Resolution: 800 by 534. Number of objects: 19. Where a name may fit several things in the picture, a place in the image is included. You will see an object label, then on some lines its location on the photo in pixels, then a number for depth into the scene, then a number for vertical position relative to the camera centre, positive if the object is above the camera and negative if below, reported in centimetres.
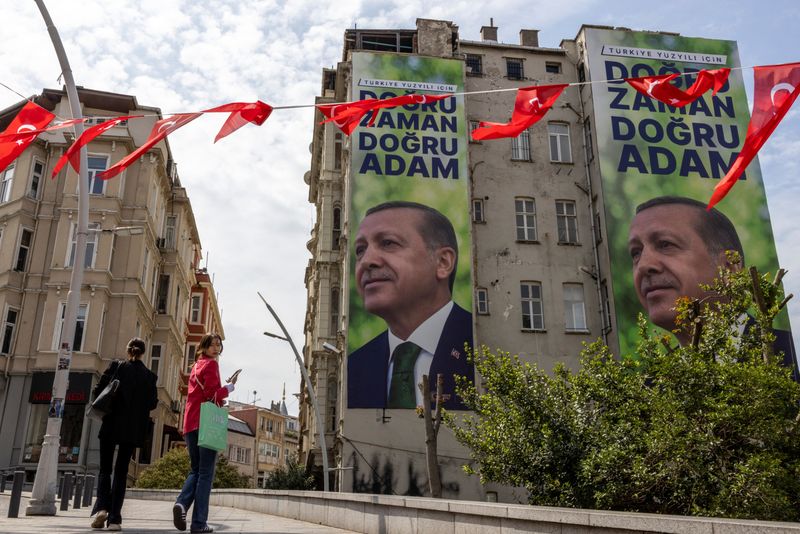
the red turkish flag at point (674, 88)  1153 +603
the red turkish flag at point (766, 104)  1062 +531
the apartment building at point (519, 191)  3216 +1403
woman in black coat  850 +93
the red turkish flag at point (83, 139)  1219 +570
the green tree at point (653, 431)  1246 +130
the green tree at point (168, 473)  3253 +149
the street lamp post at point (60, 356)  1191 +256
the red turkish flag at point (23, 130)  1220 +592
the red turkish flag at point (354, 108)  1212 +619
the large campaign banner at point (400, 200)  3159 +1287
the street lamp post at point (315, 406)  2736 +366
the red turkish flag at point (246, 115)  1234 +605
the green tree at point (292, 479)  3186 +118
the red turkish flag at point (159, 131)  1212 +575
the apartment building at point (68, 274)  3334 +1043
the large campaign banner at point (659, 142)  3456 +1624
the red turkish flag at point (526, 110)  1179 +587
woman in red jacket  821 +79
